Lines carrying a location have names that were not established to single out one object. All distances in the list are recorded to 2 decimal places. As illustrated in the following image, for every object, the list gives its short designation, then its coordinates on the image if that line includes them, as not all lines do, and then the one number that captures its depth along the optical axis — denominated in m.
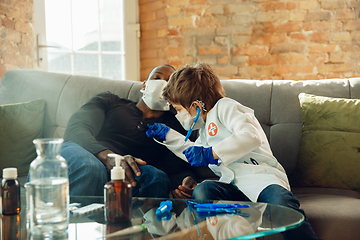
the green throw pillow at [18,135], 1.66
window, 2.78
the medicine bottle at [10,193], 0.81
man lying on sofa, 1.35
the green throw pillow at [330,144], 1.42
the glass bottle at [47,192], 0.68
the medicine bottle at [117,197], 0.74
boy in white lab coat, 1.14
